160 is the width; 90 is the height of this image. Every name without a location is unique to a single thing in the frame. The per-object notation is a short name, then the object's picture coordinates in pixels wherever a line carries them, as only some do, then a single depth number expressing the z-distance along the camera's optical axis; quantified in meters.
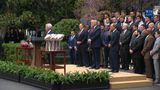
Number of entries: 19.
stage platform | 16.68
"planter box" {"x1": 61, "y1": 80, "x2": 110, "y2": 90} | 15.68
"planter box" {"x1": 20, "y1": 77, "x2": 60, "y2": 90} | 15.46
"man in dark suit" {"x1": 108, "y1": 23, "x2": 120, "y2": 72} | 18.55
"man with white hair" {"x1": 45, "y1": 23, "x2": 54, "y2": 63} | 19.02
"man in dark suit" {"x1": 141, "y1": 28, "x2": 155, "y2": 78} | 17.69
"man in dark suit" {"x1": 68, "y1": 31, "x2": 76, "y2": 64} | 22.55
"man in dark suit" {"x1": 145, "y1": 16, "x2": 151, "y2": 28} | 19.35
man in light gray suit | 17.31
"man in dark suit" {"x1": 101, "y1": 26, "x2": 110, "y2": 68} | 19.36
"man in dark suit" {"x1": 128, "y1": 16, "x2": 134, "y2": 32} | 19.50
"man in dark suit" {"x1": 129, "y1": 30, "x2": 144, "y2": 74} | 18.27
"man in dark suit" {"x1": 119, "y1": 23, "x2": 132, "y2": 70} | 19.23
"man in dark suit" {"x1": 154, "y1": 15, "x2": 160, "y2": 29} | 19.02
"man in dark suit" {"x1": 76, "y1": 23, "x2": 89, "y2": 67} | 20.09
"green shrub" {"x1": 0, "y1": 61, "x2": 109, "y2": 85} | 15.48
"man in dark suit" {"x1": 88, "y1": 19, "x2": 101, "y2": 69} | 19.27
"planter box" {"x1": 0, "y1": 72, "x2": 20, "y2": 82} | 18.21
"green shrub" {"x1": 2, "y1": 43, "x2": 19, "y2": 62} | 27.37
